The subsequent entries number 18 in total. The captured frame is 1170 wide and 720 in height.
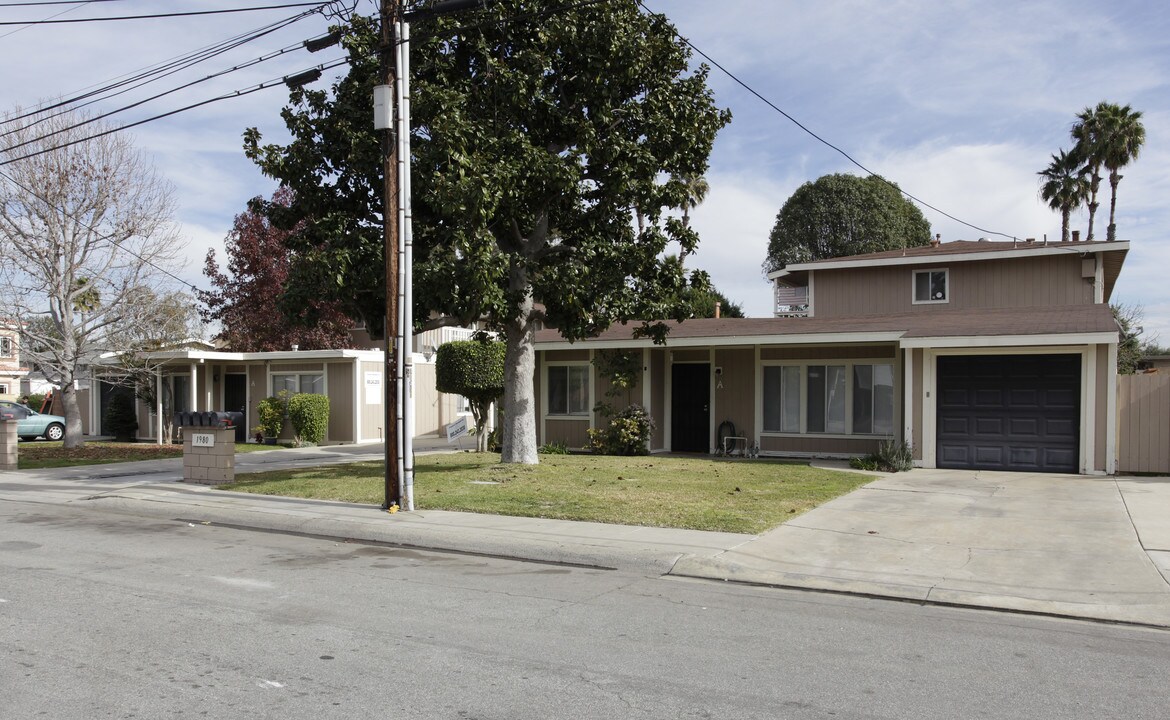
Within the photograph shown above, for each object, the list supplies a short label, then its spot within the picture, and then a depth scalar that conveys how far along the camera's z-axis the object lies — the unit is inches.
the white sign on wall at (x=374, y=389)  1054.4
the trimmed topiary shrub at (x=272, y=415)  1025.5
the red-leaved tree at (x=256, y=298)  1360.7
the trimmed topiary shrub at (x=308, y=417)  1000.2
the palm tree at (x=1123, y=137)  1603.1
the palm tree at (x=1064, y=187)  1722.4
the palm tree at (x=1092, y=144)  1633.9
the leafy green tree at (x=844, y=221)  1968.5
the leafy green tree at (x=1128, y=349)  1182.0
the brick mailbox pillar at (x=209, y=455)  619.5
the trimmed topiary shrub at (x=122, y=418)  1124.5
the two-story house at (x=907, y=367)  650.8
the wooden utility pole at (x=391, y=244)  483.8
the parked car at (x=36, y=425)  1122.0
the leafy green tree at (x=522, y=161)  556.7
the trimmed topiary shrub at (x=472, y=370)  837.2
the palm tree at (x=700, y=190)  1750.6
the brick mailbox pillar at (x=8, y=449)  759.7
